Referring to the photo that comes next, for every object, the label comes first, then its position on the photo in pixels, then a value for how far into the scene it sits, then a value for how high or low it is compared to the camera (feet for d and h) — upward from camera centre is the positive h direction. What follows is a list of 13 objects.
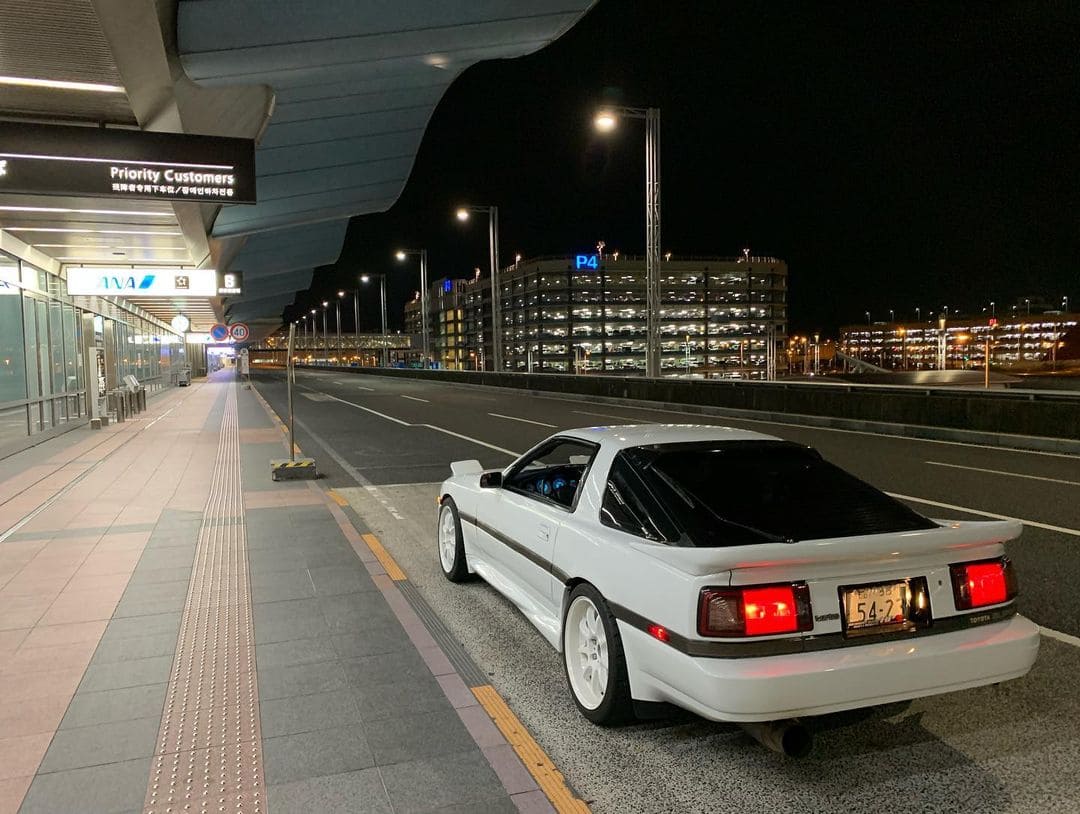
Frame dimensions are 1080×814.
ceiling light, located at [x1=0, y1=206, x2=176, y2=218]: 39.47 +8.62
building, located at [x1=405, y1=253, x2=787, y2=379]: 444.14 +26.57
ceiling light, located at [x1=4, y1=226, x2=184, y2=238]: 45.47 +8.56
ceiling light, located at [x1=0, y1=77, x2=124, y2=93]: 26.23 +10.12
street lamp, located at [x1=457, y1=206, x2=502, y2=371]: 121.93 +18.18
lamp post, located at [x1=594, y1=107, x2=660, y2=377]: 73.87 +15.23
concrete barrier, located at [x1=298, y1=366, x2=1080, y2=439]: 47.60 -4.07
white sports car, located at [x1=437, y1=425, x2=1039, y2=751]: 9.91 -3.35
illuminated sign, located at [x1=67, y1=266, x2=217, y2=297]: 59.16 +6.86
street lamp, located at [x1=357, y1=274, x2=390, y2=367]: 208.64 +20.27
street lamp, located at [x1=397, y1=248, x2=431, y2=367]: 153.98 +16.68
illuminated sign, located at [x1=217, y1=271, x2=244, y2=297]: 79.30 +8.99
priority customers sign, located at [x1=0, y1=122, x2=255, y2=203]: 29.17 +8.29
